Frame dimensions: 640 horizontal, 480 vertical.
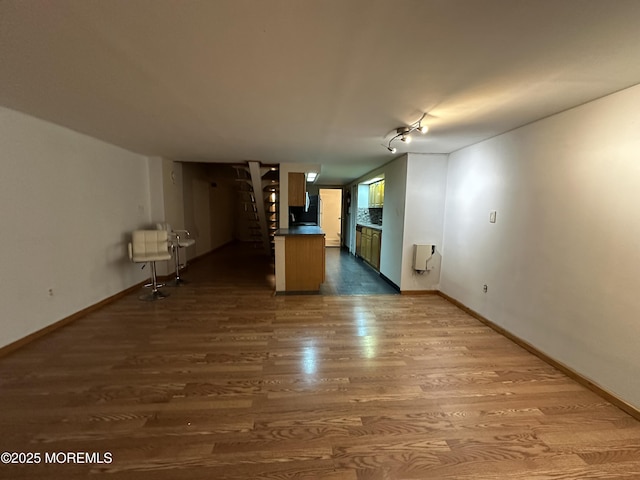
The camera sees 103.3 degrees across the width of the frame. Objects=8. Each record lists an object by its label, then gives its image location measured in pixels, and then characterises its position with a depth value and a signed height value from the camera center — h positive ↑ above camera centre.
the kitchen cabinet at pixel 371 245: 5.56 -0.81
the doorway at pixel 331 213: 9.80 -0.07
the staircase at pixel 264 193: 5.28 +0.41
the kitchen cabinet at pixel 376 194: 5.82 +0.43
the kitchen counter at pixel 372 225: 5.70 -0.34
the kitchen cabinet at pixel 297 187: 5.24 +0.49
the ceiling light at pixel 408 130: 2.62 +0.90
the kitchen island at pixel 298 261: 4.22 -0.84
